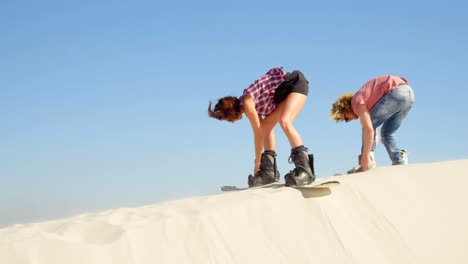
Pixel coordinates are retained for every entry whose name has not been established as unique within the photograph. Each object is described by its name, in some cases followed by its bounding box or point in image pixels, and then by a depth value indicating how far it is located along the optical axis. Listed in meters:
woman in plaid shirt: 4.99
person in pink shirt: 5.57
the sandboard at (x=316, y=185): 4.31
